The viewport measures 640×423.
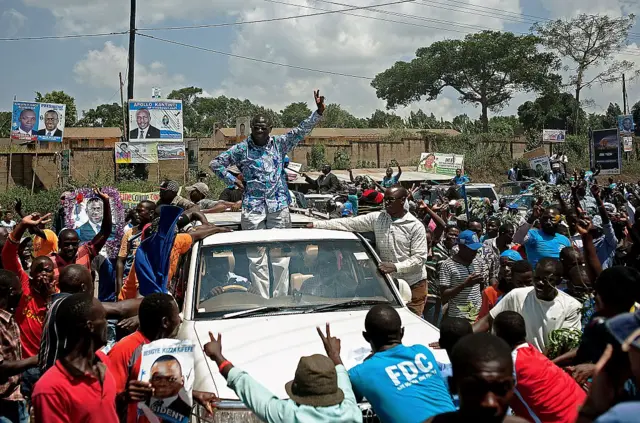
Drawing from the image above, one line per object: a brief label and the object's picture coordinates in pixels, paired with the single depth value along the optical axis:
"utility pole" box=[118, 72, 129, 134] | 28.03
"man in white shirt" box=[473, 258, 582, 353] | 4.80
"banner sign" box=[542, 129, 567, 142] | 39.97
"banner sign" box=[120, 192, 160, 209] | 15.39
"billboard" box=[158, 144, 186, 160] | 27.59
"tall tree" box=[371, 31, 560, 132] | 58.88
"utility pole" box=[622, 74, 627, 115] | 55.91
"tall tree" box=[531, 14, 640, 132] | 48.78
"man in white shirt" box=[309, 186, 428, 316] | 6.48
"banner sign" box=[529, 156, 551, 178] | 18.41
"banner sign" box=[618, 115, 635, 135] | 41.20
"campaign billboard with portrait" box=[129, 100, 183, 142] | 27.73
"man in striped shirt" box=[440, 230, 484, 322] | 6.47
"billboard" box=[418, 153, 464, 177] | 26.31
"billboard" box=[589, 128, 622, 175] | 23.56
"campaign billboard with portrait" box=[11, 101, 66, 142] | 26.67
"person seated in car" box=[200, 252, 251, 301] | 5.44
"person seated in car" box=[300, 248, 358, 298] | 5.52
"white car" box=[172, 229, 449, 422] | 4.32
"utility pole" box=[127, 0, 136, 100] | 26.45
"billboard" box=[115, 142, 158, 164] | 26.89
